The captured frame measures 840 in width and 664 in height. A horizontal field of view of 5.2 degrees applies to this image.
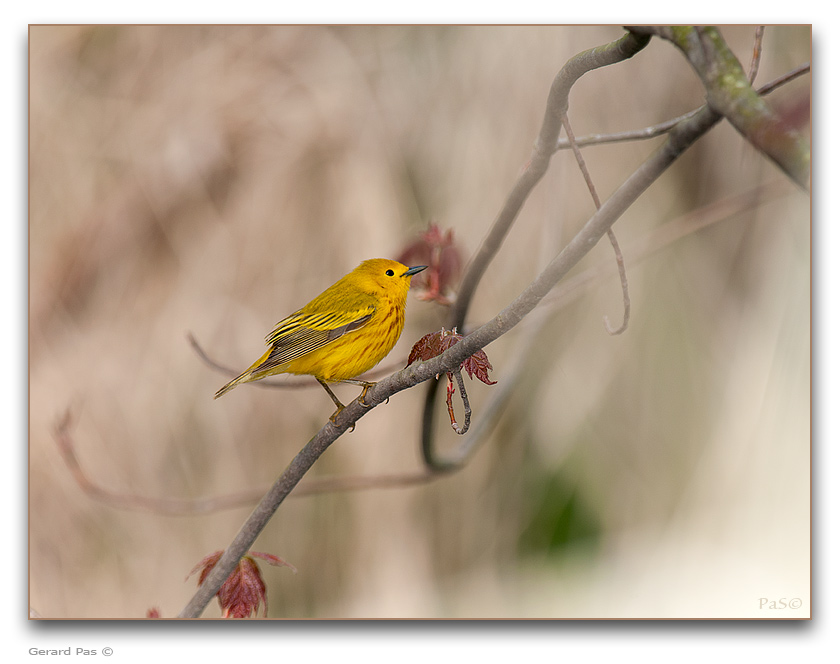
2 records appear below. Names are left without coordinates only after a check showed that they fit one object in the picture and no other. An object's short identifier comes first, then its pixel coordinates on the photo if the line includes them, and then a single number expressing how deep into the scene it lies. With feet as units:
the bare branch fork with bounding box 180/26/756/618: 13.49
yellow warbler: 13.89
